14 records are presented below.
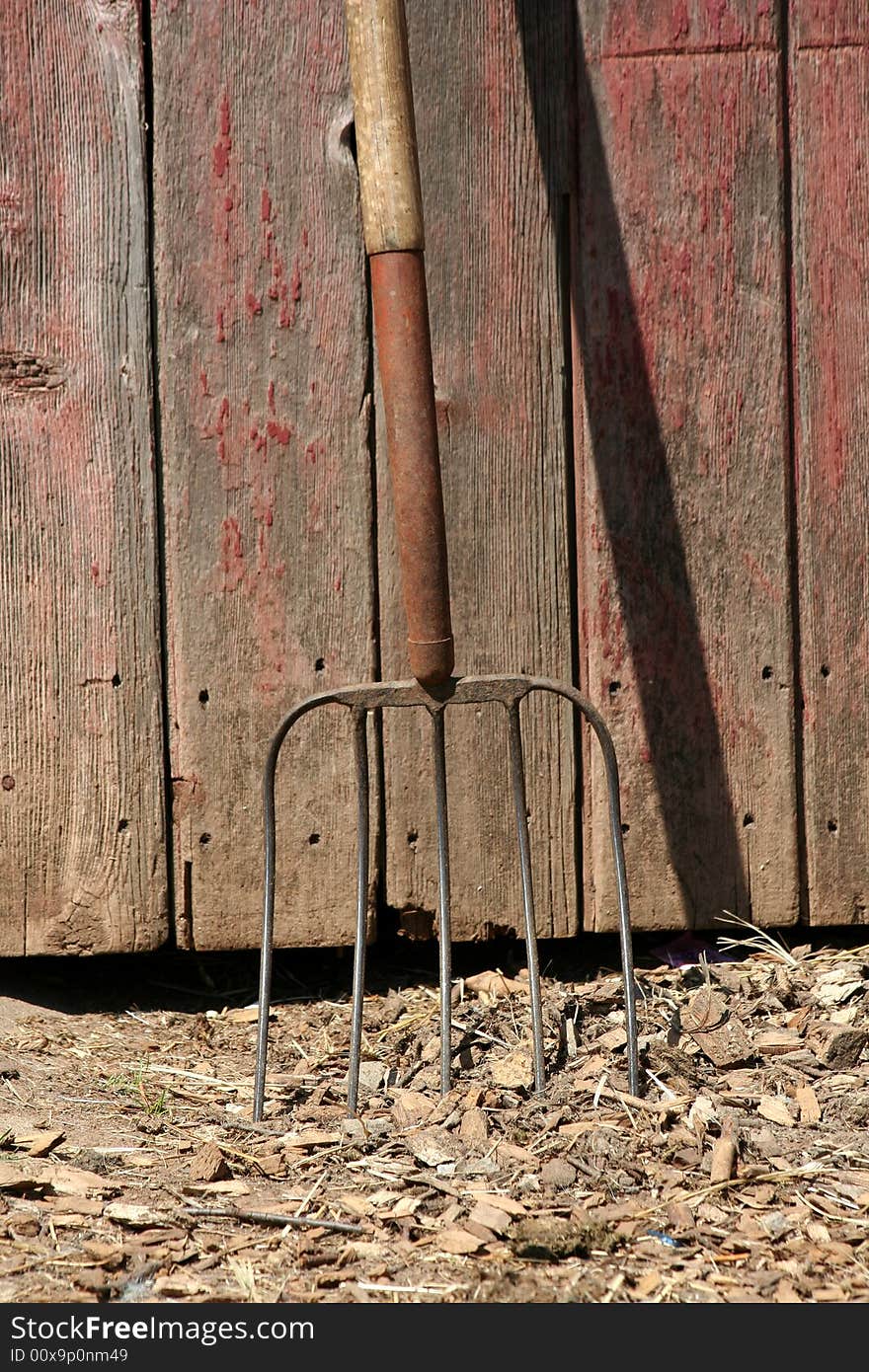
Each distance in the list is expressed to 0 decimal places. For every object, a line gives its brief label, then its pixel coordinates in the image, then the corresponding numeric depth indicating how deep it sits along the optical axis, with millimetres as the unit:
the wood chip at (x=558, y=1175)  2698
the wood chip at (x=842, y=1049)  2831
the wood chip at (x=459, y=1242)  2632
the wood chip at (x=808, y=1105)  2771
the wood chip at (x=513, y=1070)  2812
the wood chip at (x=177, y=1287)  2598
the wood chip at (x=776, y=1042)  2853
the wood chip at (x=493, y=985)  2958
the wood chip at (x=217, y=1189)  2705
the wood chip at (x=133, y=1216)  2666
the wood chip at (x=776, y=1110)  2767
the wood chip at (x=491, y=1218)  2649
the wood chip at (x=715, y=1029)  2841
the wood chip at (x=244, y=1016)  2972
